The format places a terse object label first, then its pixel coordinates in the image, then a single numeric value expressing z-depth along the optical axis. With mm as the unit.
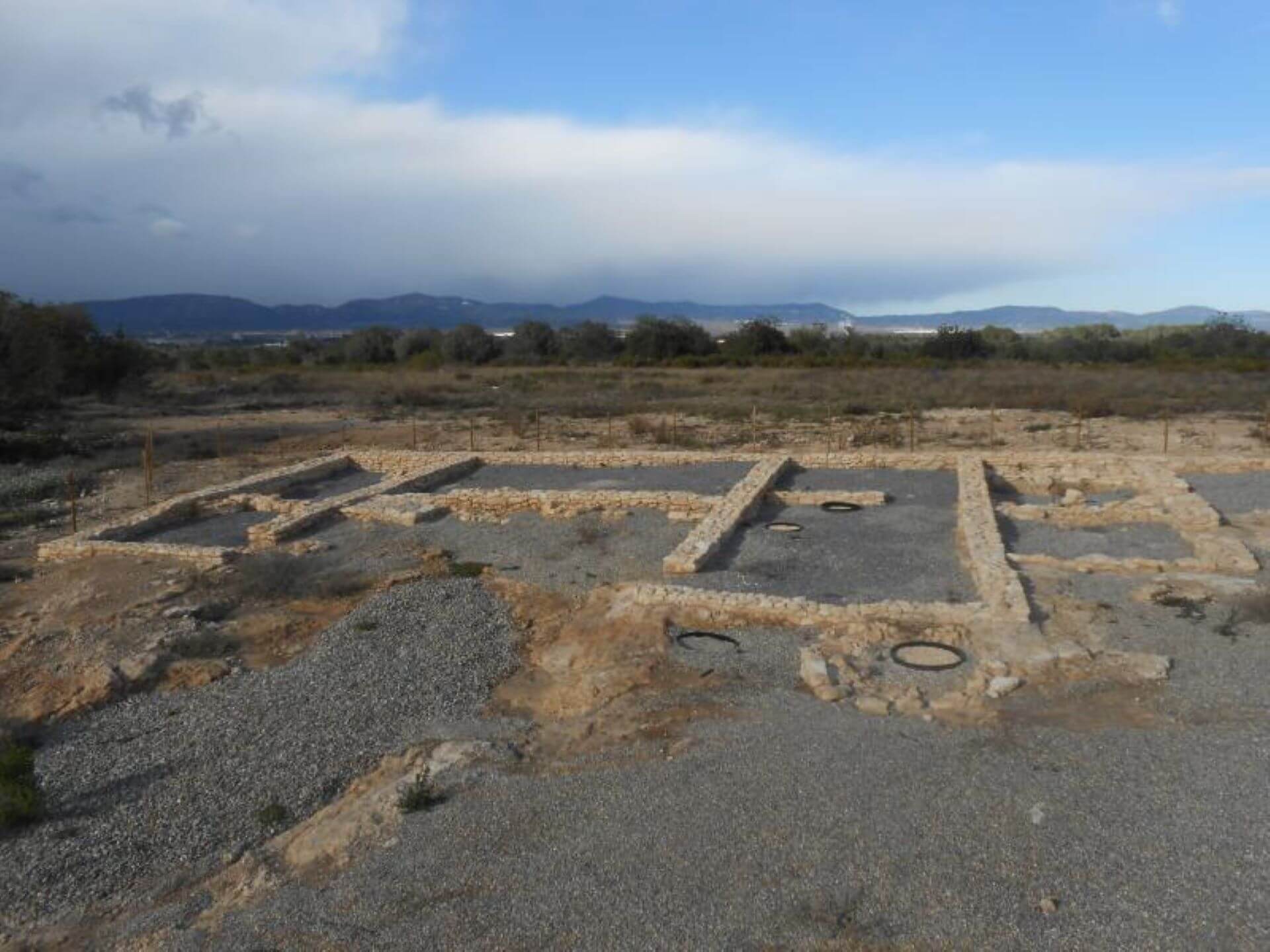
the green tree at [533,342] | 61312
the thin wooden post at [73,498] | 14015
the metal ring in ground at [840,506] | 14039
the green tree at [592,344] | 59188
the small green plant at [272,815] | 6352
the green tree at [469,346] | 59875
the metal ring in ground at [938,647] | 7734
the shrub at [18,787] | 6422
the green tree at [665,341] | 55906
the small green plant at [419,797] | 6027
